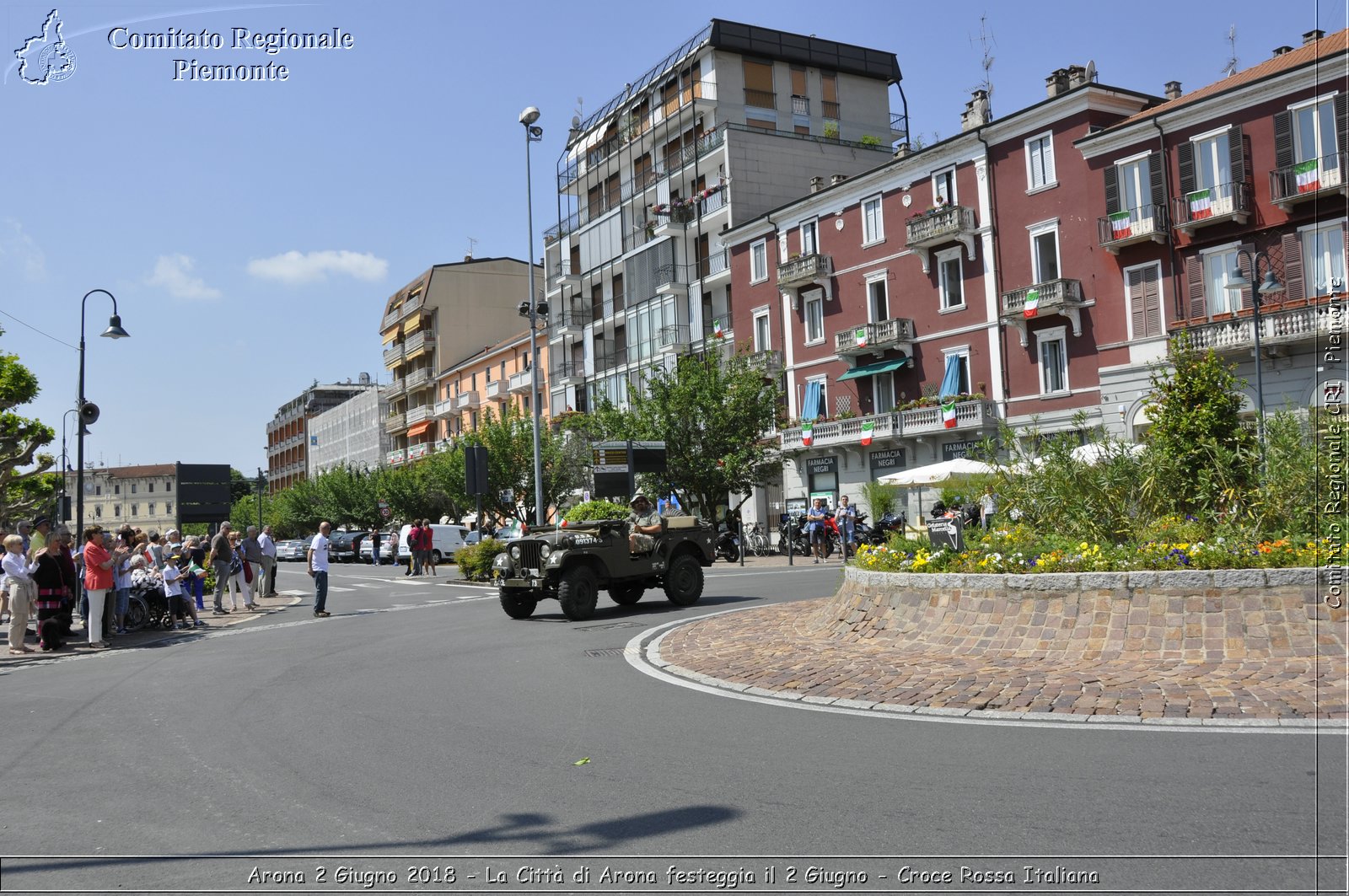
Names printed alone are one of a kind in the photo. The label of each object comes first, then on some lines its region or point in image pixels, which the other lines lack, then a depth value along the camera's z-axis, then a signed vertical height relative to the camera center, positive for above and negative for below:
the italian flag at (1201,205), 29.67 +8.15
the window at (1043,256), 35.16 +8.17
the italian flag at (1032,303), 34.27 +6.51
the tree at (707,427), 38.72 +3.51
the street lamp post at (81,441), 23.81 +2.36
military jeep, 16.42 -0.59
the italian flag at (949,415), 36.75 +3.35
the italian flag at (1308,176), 27.20 +8.09
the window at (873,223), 41.19 +11.12
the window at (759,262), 47.22 +11.25
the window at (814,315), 44.12 +8.29
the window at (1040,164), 34.75 +11.11
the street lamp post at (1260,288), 24.16 +4.97
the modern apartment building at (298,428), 124.12 +13.35
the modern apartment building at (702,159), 49.66 +17.06
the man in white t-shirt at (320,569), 20.53 -0.55
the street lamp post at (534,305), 32.09 +6.86
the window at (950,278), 38.22 +8.28
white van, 44.16 -0.30
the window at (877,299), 41.50 +8.27
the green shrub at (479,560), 28.47 -0.69
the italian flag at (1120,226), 31.79 +8.20
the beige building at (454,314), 82.75 +16.70
